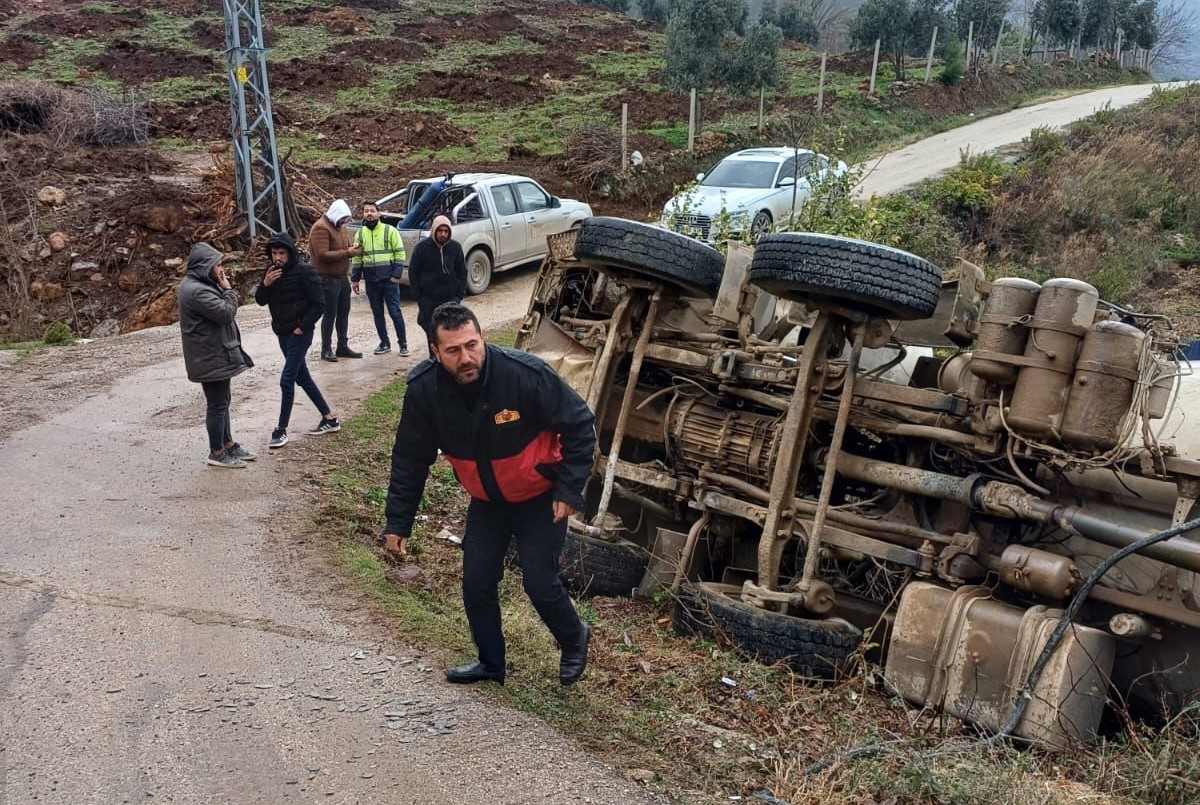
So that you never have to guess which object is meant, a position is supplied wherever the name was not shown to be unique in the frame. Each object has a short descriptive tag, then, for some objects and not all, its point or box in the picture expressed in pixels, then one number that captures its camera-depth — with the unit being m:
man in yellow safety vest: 10.72
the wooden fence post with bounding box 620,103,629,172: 21.59
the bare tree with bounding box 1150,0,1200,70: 46.19
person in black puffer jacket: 7.73
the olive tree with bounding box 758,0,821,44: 50.38
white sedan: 13.52
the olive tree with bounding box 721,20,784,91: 25.09
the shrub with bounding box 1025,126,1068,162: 19.81
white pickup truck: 14.03
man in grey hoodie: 7.02
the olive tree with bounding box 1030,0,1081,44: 38.16
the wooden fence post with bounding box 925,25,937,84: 30.94
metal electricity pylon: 15.41
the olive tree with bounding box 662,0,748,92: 24.94
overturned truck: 4.95
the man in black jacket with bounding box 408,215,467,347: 9.90
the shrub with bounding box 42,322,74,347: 12.28
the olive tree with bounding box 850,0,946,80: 32.16
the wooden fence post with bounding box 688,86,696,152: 22.61
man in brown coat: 9.66
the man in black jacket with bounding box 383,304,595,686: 4.08
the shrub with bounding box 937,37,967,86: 30.97
